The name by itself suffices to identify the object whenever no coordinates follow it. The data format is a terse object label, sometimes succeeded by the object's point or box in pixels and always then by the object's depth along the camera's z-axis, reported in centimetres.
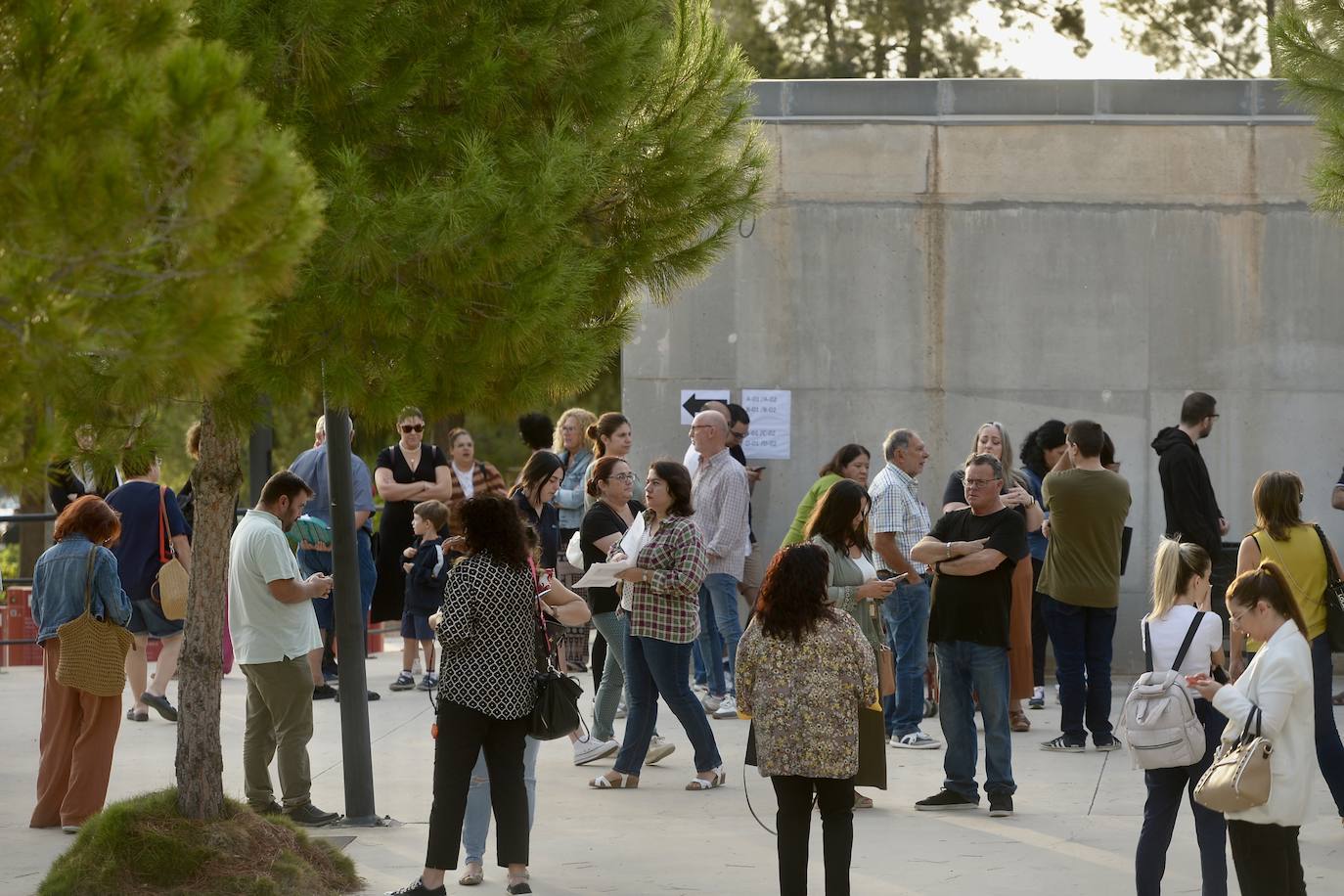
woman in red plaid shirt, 1655
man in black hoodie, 2034
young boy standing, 2356
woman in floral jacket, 1173
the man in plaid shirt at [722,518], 2072
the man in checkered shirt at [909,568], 1886
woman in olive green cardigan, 1532
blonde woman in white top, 1184
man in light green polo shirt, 1552
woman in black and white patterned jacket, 1271
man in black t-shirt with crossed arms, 1606
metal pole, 1555
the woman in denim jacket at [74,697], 1563
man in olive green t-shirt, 1942
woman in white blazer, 1051
